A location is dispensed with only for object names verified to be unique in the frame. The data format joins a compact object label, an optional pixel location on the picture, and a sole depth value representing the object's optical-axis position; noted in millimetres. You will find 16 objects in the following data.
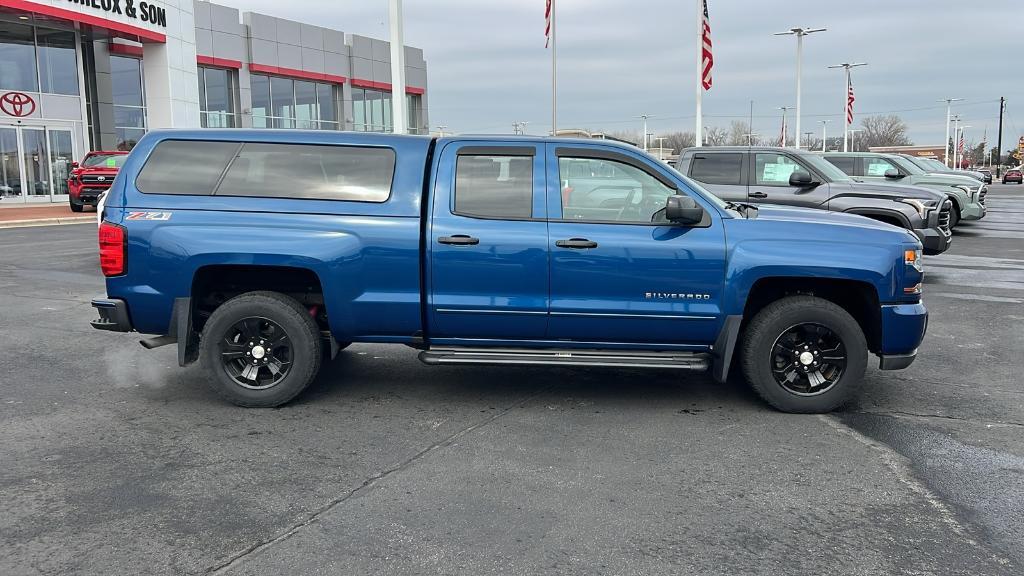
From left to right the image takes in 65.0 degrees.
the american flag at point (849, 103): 41094
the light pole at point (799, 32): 36812
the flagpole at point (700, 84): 23312
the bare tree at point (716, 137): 101794
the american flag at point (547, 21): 24344
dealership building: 27250
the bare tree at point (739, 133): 104150
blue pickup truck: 5410
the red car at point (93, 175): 22828
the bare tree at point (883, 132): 120000
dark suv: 11391
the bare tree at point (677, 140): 96119
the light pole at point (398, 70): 15683
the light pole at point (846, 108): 41119
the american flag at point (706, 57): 22859
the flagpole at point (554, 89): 32500
